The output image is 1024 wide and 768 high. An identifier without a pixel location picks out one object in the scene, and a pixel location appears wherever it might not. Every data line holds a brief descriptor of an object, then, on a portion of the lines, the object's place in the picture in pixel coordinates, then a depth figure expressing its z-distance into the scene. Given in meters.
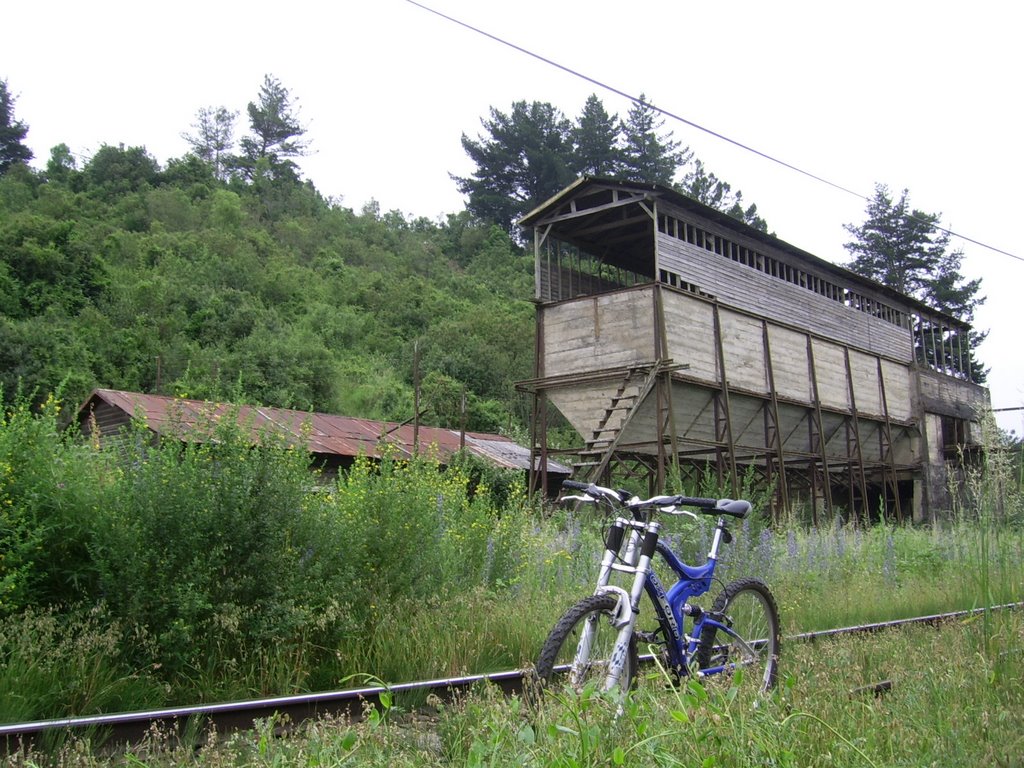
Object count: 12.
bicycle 4.80
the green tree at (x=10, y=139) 65.69
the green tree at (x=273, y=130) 80.50
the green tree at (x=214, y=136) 81.25
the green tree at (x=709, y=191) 69.19
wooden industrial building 20.98
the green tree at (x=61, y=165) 61.78
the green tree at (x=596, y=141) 67.38
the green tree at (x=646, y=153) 67.50
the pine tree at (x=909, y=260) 64.62
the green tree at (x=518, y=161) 67.12
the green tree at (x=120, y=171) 61.34
